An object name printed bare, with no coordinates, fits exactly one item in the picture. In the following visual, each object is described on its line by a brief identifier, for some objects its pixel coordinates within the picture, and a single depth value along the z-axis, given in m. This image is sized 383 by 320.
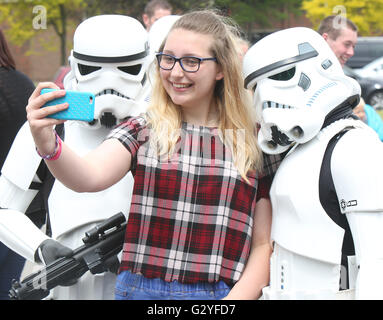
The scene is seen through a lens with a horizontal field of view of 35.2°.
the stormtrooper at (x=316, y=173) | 1.97
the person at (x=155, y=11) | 5.83
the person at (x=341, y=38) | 4.39
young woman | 2.20
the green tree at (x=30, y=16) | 17.80
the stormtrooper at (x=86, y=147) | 2.60
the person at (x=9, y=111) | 3.36
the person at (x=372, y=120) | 4.63
